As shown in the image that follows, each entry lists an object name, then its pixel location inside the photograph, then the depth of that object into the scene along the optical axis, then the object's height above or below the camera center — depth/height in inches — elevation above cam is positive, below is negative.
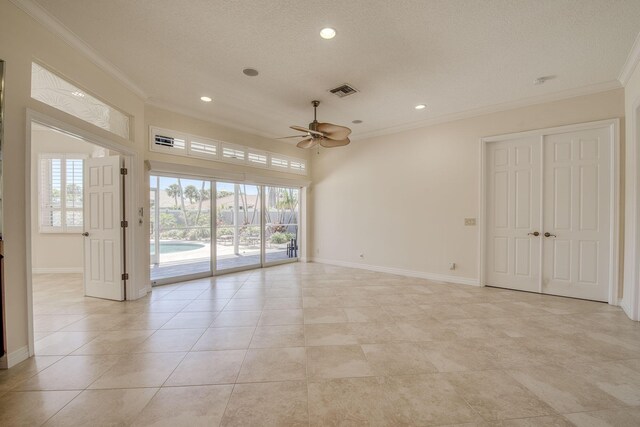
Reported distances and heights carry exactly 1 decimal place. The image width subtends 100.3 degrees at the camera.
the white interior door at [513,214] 175.5 -2.0
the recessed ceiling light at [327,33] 107.0 +72.9
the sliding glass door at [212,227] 200.4 -12.5
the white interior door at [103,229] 161.6 -10.6
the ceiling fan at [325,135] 147.3 +44.6
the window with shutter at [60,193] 238.6 +17.7
